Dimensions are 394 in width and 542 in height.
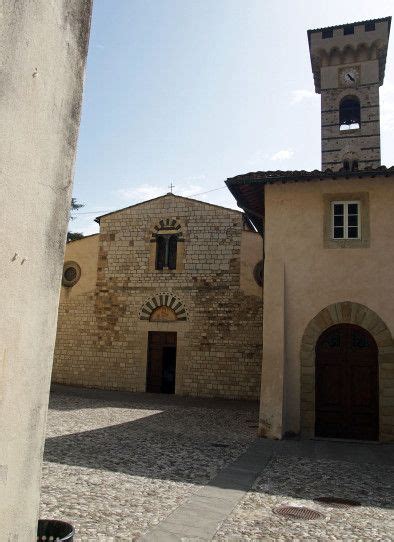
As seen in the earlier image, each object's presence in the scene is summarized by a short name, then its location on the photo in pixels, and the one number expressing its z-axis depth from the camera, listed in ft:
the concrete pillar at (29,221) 8.75
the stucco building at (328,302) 32.42
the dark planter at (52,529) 10.90
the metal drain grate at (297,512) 16.49
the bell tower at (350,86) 66.85
